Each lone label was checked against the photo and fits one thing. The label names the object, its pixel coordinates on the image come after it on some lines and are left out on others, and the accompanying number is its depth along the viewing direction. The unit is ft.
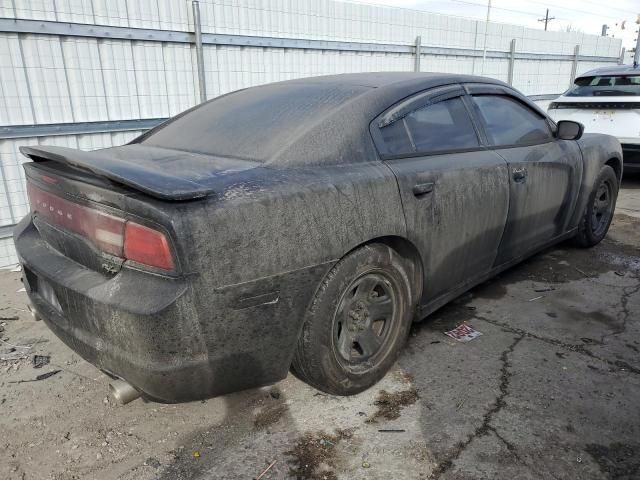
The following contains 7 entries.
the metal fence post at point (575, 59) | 44.16
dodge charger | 6.05
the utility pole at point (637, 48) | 47.74
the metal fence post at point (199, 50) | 18.39
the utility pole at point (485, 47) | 34.04
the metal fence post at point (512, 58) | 36.14
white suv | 22.94
